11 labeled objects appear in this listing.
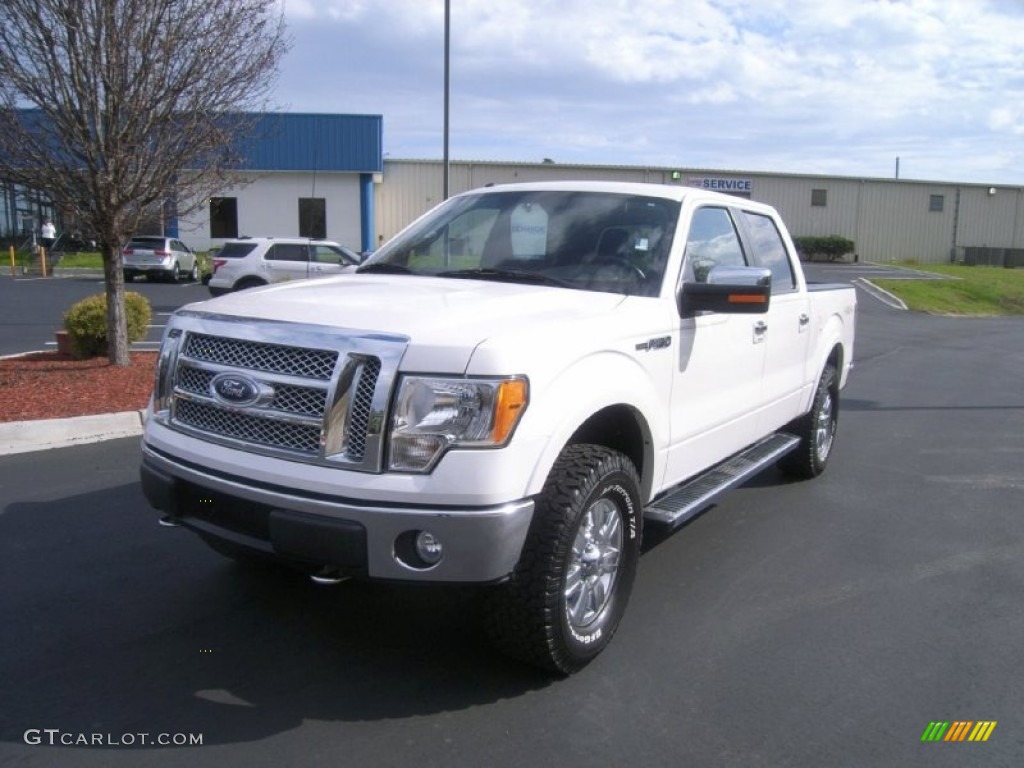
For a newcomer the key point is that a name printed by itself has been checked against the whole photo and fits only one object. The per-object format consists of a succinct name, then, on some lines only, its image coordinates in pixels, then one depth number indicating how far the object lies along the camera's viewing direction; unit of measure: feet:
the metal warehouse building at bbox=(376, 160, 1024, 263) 141.28
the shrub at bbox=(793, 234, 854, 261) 146.20
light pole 50.01
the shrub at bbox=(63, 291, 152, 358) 32.76
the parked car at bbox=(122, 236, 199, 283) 92.68
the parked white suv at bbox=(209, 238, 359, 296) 64.95
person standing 98.94
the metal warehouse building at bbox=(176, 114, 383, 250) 120.98
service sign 120.30
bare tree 25.58
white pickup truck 9.97
